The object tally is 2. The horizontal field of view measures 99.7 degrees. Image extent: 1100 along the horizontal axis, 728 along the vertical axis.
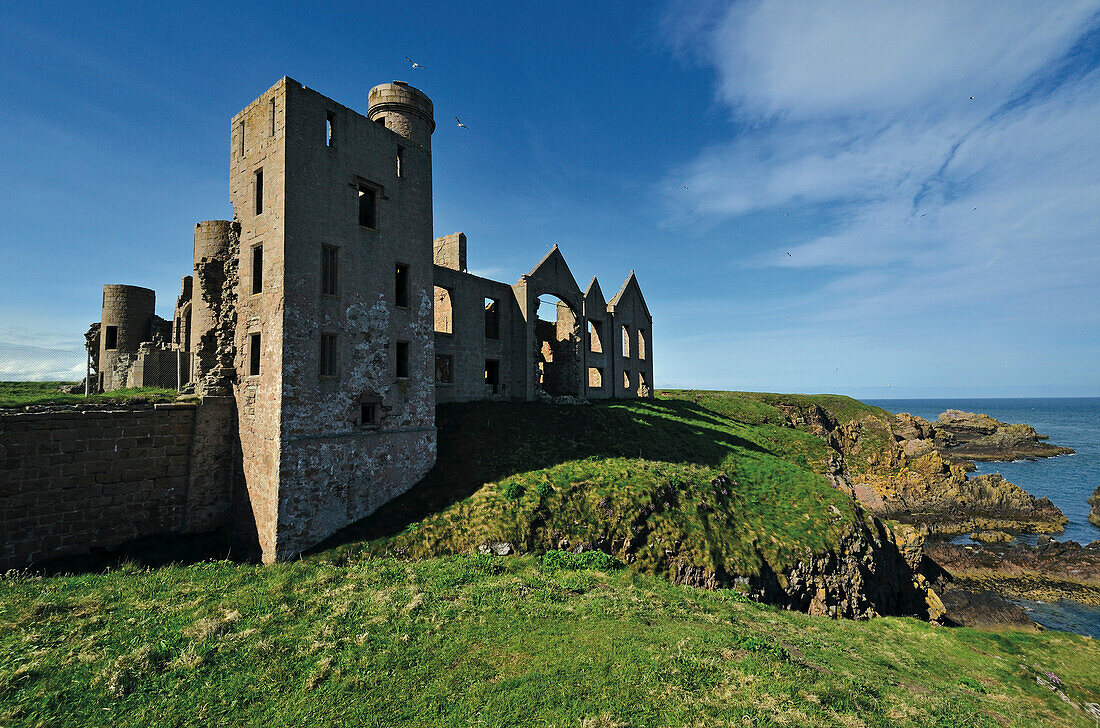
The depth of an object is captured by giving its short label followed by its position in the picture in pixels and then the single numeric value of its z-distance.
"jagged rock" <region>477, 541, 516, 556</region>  16.66
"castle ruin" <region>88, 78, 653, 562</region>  16.09
